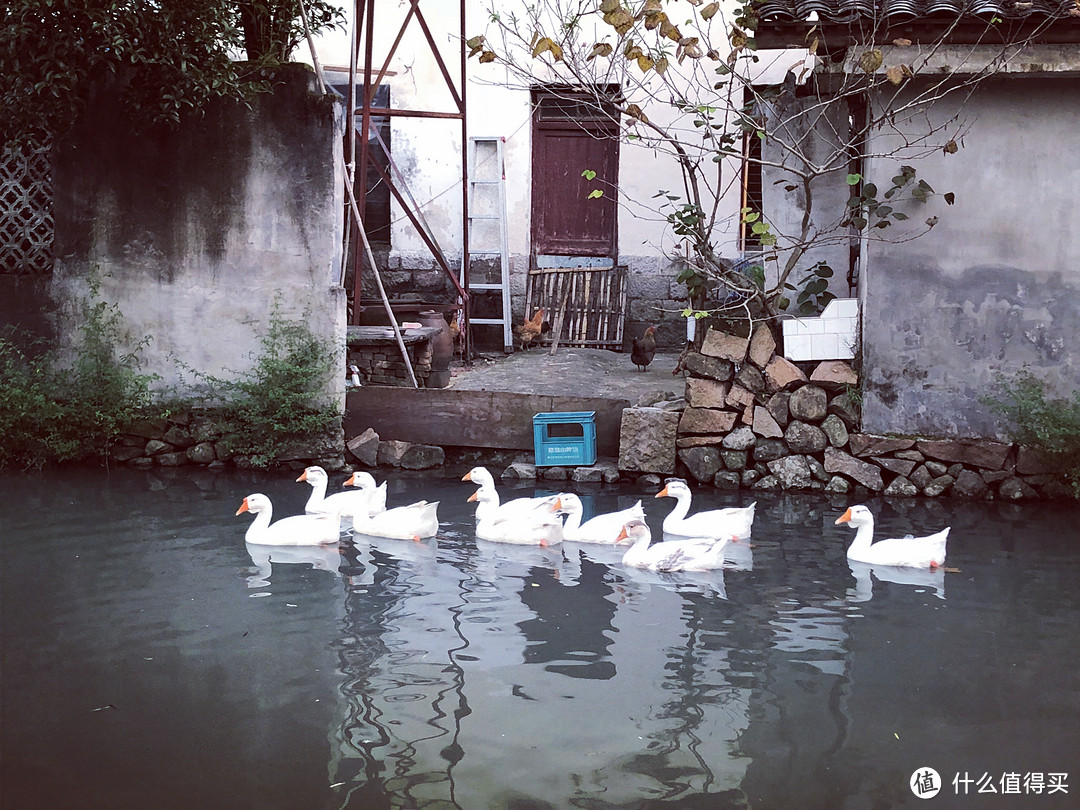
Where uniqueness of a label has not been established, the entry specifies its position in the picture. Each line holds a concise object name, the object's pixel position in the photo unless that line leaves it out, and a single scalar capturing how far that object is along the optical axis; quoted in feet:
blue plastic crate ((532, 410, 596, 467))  34.24
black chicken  44.52
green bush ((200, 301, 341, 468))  33.86
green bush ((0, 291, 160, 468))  32.68
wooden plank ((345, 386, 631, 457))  35.55
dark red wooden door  52.49
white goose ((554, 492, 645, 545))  26.58
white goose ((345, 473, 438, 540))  26.08
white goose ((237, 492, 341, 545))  25.59
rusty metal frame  39.17
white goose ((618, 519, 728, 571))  24.14
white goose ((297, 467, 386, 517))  28.25
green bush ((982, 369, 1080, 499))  29.94
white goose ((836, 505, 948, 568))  24.17
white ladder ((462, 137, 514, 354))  50.75
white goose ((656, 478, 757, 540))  26.37
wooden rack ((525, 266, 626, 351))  51.65
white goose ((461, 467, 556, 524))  26.71
